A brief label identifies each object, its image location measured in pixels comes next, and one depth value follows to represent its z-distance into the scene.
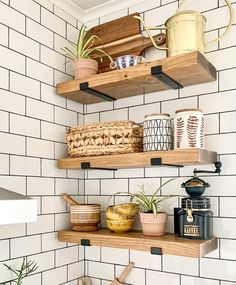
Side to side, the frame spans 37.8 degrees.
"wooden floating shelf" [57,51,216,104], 1.30
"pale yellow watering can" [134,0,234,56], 1.30
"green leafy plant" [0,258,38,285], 1.33
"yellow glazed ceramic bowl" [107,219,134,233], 1.48
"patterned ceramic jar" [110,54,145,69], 1.48
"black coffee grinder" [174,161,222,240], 1.30
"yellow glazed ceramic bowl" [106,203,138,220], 1.48
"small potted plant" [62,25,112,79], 1.58
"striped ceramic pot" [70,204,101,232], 1.56
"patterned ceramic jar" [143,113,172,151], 1.37
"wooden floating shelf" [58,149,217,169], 1.25
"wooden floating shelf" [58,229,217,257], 1.24
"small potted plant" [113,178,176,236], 1.39
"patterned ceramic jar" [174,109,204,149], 1.30
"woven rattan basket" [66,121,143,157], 1.43
